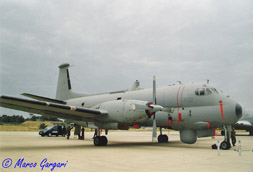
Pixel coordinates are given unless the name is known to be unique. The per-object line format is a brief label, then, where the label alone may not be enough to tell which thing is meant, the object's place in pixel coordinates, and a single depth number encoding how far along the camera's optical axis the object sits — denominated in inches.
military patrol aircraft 593.6
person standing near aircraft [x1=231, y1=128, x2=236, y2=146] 706.9
